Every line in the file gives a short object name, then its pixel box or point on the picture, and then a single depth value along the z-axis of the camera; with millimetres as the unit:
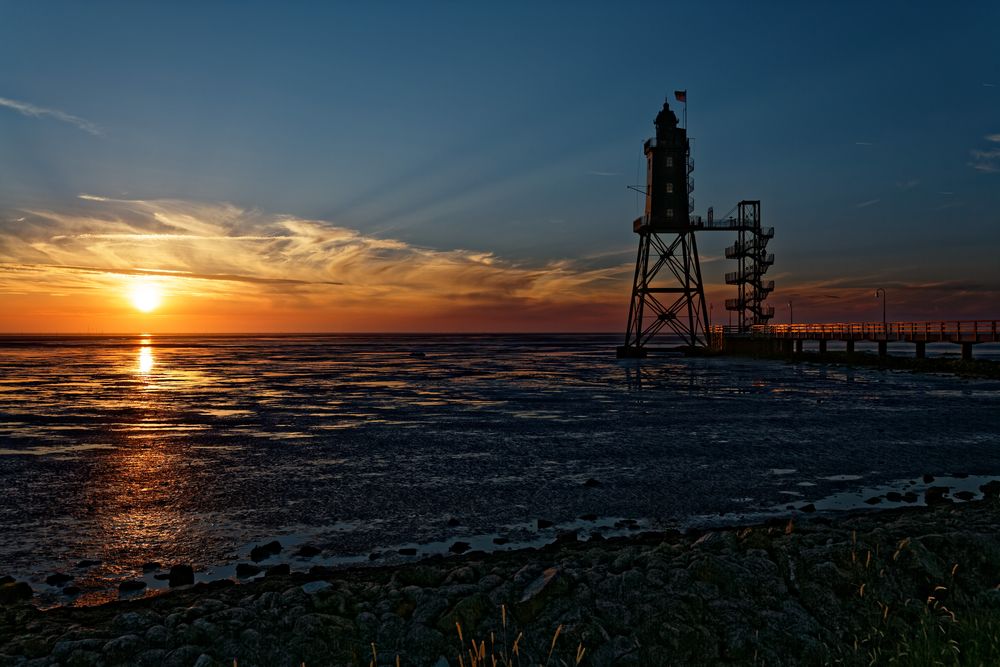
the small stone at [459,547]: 8934
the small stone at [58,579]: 7910
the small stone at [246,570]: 8141
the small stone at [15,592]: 7172
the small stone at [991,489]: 11336
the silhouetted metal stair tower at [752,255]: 65562
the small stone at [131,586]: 7754
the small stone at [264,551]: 8773
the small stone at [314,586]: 7121
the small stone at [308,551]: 8906
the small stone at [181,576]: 7898
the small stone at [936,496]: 11069
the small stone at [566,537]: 9188
